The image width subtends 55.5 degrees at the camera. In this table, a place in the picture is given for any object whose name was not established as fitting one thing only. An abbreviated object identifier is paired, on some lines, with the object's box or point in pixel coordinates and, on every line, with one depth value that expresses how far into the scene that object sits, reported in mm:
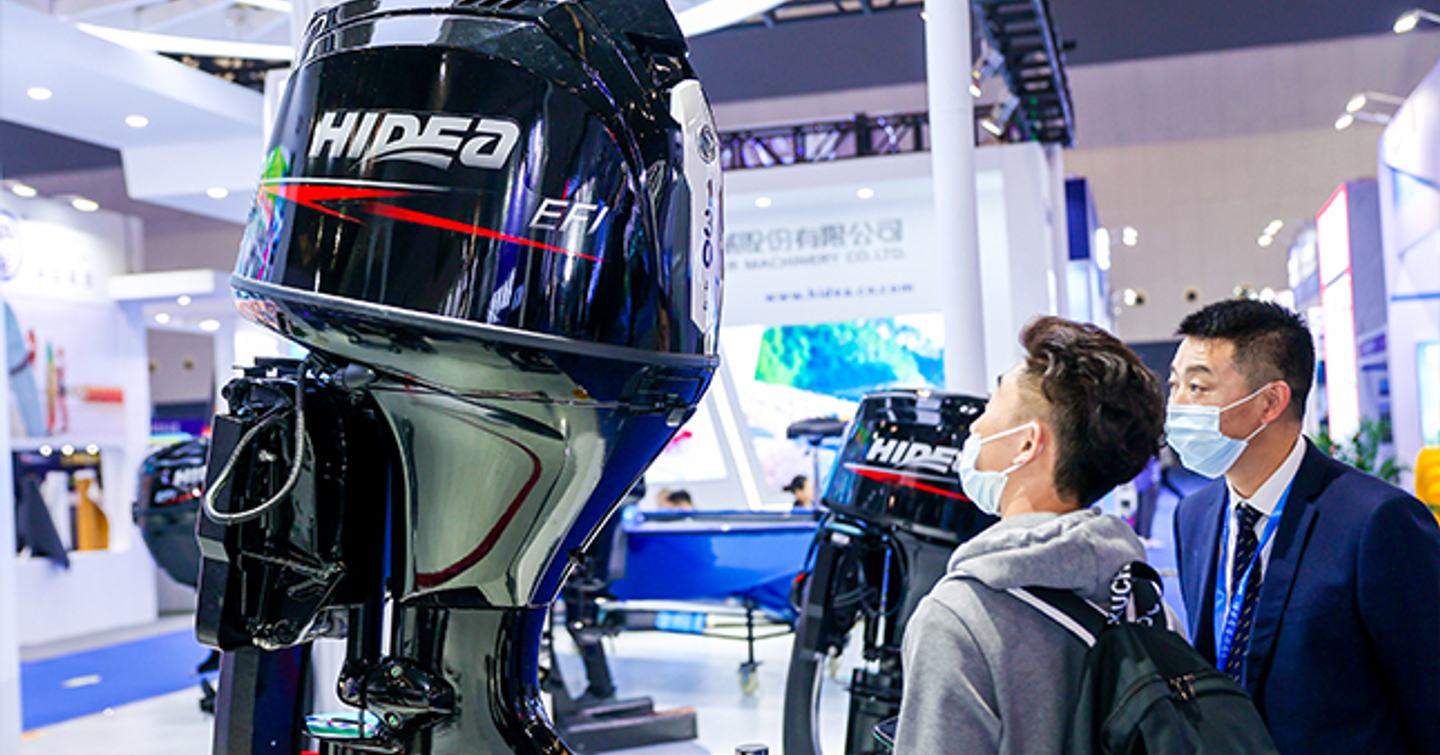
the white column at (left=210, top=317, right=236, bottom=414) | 13070
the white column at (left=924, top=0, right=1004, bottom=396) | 4738
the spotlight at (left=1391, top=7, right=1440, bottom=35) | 10242
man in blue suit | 1764
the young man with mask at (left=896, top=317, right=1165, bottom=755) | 1226
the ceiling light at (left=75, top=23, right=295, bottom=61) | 7500
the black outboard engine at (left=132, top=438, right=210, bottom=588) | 5500
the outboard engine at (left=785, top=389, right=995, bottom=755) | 2686
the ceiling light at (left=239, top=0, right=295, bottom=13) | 7137
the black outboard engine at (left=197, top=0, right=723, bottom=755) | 1307
